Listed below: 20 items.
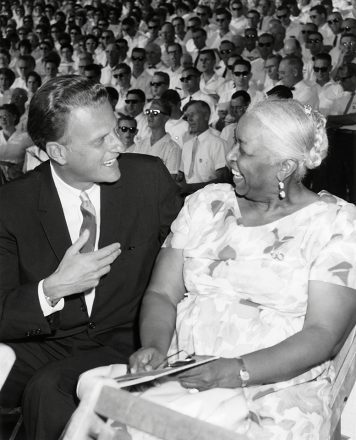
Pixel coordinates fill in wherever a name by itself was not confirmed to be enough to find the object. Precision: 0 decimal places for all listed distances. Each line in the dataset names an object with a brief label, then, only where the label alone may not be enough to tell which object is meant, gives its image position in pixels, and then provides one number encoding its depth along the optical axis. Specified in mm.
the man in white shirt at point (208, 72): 7055
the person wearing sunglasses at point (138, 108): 6414
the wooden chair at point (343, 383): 1648
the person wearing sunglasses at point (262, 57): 6848
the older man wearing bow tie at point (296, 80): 5852
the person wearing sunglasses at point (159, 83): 6543
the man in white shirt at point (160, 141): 5391
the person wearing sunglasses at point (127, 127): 5344
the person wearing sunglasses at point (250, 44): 7430
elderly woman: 1605
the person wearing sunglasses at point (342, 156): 3922
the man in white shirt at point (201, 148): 5328
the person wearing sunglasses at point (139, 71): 7891
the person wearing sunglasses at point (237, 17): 8609
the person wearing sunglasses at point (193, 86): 6578
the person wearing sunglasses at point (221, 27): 8336
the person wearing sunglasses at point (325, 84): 5836
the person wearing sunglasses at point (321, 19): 7336
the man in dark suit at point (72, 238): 1853
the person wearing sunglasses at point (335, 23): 6988
